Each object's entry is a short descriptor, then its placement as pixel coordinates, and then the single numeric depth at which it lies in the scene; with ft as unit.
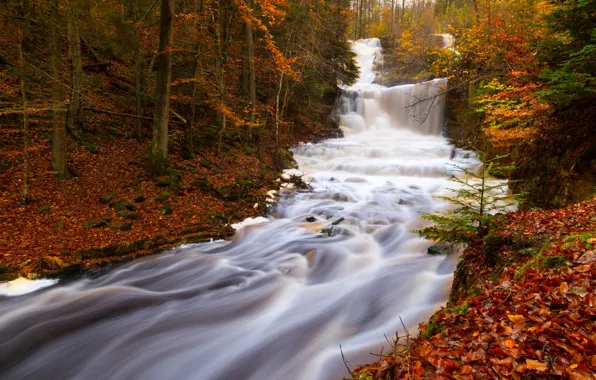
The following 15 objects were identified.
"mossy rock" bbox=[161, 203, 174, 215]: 27.84
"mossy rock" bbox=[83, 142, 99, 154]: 32.90
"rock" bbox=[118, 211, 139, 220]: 25.86
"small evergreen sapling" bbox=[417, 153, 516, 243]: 13.25
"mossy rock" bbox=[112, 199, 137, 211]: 26.44
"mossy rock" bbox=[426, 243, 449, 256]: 23.86
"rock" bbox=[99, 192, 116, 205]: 26.86
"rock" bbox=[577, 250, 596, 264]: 9.75
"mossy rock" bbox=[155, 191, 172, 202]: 28.89
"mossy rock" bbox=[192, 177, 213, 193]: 32.78
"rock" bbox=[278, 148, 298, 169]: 48.06
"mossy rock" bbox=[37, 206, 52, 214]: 24.10
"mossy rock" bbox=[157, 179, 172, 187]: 30.83
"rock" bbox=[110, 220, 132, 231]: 24.58
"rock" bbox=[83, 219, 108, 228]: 23.99
